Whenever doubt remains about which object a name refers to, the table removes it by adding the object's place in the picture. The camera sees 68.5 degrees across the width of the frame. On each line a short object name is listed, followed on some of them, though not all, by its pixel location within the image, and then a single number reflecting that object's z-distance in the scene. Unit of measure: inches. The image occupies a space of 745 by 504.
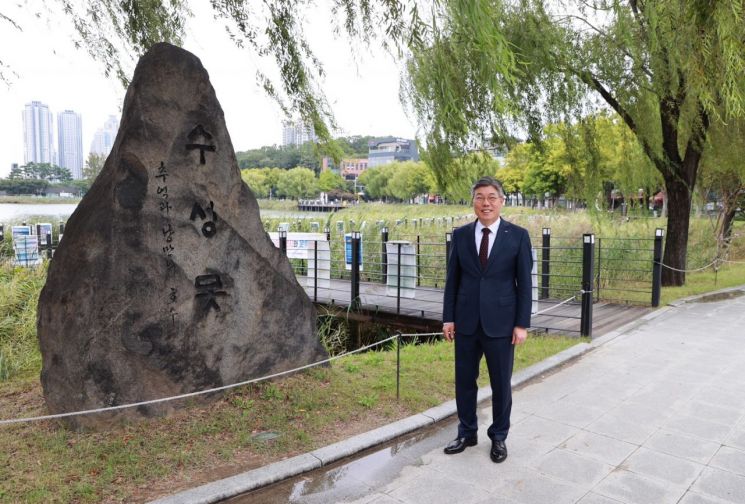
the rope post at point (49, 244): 482.0
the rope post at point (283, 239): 453.1
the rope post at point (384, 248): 479.5
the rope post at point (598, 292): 399.2
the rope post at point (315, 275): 395.5
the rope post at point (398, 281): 356.8
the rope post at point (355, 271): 373.1
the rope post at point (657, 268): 358.6
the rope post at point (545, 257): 413.4
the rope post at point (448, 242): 368.0
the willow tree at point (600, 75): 155.9
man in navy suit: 142.8
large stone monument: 157.0
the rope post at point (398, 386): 185.2
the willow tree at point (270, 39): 235.1
